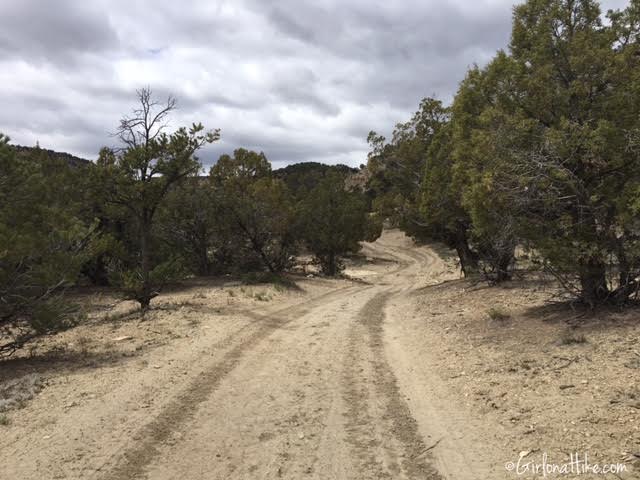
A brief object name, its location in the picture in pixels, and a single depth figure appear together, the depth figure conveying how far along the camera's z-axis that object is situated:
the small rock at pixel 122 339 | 11.30
